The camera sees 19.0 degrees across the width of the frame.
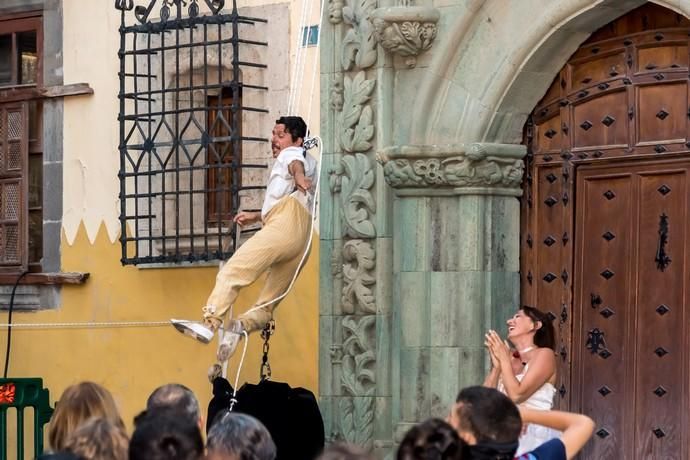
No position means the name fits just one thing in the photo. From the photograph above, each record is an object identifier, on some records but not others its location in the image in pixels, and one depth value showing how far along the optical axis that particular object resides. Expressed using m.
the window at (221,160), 13.33
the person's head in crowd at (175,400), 7.96
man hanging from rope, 11.70
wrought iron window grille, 13.35
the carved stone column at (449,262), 12.17
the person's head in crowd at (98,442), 6.92
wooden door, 11.48
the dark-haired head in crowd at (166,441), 6.72
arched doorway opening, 11.51
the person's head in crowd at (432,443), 6.64
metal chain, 12.32
